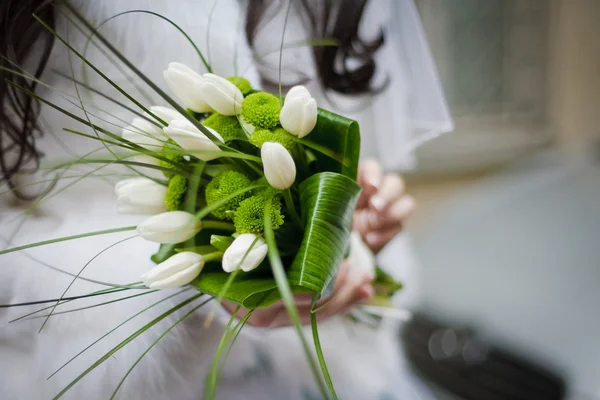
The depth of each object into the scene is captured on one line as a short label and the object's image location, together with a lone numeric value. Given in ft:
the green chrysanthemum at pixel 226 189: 1.05
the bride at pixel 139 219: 1.30
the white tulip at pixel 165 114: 1.09
